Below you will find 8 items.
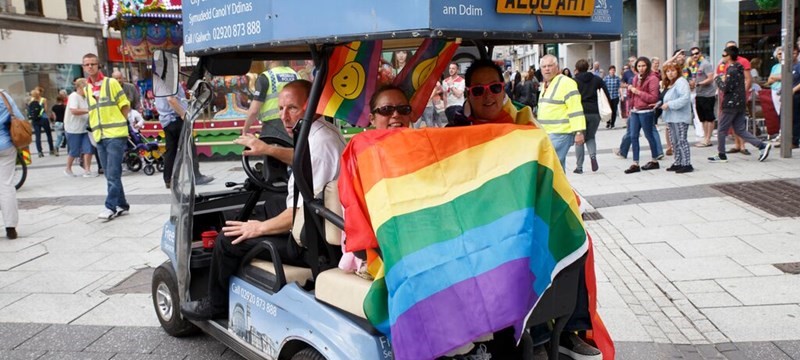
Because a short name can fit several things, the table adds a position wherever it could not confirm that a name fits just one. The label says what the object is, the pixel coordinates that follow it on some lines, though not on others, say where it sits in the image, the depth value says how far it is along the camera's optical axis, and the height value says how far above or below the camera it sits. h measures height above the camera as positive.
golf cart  2.77 -0.56
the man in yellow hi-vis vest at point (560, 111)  8.58 -0.39
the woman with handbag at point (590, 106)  10.48 -0.43
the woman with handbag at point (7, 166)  7.44 -0.61
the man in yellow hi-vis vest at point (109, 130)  8.52 -0.33
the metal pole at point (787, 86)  10.45 -0.30
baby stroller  13.23 -1.01
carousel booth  14.31 +0.08
